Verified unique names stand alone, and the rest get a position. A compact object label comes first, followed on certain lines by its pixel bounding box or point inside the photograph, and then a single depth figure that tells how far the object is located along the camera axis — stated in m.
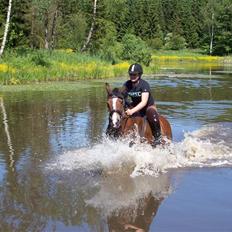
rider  14.54
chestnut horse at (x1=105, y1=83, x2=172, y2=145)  13.45
